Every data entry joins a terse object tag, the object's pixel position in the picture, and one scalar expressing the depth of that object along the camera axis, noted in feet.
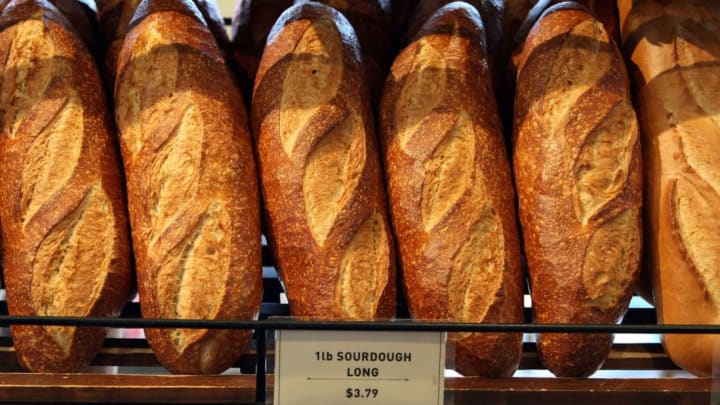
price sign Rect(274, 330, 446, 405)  2.62
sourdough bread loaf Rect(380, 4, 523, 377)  3.19
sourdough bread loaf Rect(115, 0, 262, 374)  3.12
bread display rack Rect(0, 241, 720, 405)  3.07
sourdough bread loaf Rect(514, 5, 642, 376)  3.21
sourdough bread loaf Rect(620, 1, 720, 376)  3.25
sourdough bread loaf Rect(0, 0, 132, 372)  3.15
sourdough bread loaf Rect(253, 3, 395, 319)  3.17
